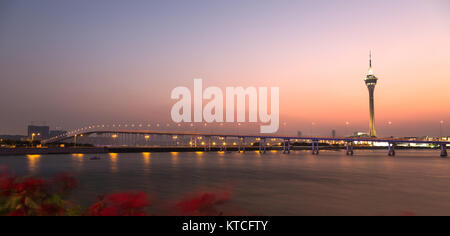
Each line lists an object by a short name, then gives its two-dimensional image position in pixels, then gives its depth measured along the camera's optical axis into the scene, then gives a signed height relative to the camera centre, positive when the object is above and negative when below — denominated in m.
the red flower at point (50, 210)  6.56 -1.37
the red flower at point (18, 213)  6.06 -1.31
